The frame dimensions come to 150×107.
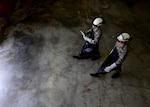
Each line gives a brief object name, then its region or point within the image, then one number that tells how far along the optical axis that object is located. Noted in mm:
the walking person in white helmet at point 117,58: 4461
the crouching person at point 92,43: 4802
